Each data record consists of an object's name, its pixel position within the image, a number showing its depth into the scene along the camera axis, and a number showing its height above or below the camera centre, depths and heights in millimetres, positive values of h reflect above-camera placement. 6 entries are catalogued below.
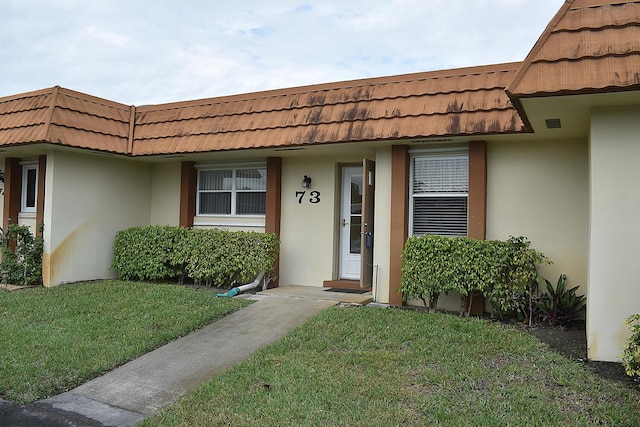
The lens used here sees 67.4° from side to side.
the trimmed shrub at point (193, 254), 9062 -681
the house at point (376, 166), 5082 +1039
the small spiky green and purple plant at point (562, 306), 6725 -1103
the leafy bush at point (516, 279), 6734 -725
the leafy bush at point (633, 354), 4203 -1108
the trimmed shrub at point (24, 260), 9562 -898
